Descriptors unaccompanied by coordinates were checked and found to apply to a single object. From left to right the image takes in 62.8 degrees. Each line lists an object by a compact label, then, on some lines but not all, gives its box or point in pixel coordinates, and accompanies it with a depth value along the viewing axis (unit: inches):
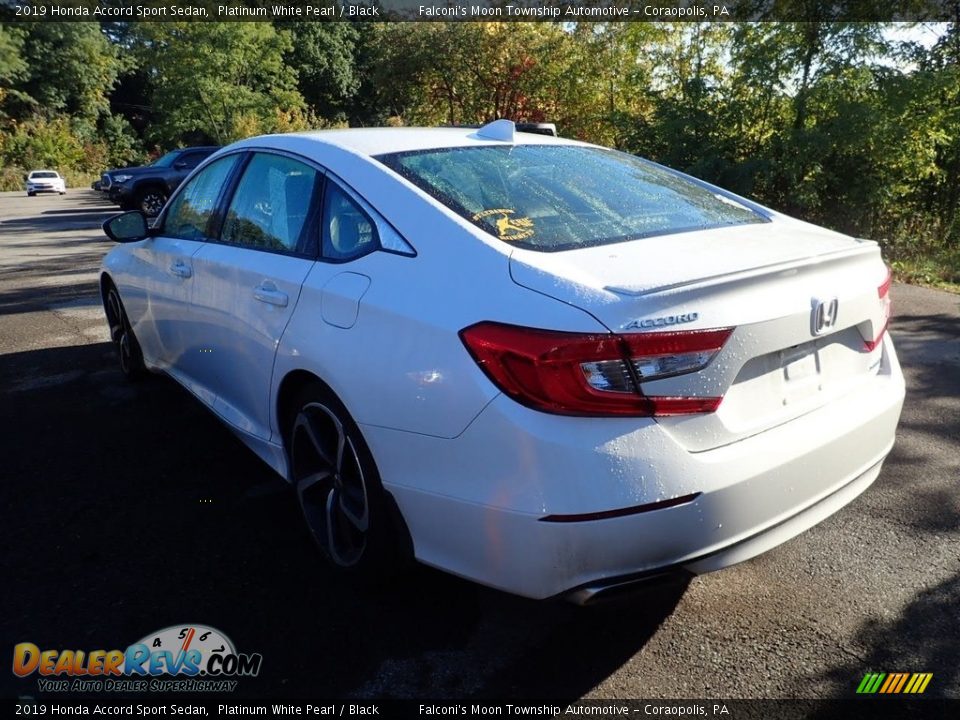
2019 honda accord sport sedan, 78.2
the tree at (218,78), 1050.7
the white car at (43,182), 1434.5
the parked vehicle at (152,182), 765.9
